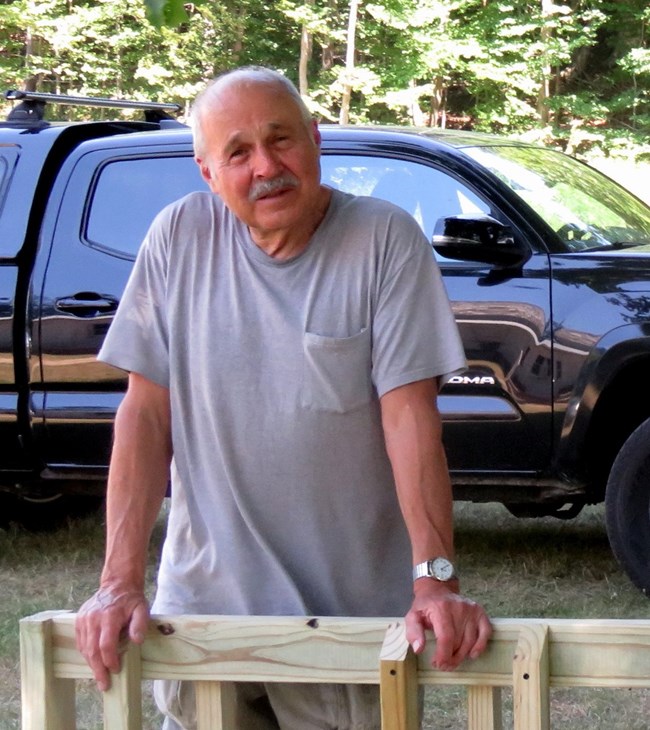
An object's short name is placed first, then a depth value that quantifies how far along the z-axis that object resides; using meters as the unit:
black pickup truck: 5.01
